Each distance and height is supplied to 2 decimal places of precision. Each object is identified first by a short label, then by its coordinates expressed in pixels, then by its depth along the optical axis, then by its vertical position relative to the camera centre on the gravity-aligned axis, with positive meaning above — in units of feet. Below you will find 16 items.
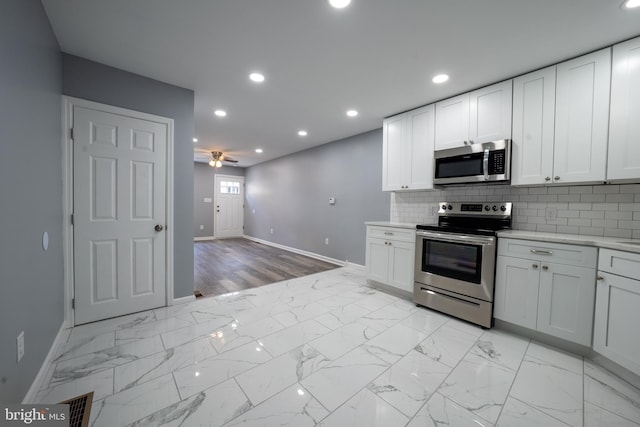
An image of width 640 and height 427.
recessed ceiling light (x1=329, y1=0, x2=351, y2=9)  5.41 +4.52
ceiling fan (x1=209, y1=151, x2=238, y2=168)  19.91 +3.81
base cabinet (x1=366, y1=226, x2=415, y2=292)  10.22 -2.11
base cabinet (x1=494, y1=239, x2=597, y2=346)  6.46 -2.15
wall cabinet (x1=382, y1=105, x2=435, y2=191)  10.55 +2.66
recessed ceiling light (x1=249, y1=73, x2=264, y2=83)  8.56 +4.53
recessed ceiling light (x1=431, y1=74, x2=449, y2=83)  8.38 +4.53
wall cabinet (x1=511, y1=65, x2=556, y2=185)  7.69 +2.73
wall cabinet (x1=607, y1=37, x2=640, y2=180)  6.33 +2.62
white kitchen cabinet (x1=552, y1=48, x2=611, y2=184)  6.83 +2.74
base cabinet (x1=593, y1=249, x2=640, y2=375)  5.42 -2.22
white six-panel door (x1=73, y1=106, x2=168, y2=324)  7.80 -0.37
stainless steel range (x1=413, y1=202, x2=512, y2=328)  8.00 -1.80
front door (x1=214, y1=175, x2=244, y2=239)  26.66 -0.21
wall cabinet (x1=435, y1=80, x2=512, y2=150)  8.54 +3.49
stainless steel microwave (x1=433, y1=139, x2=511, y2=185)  8.36 +1.72
